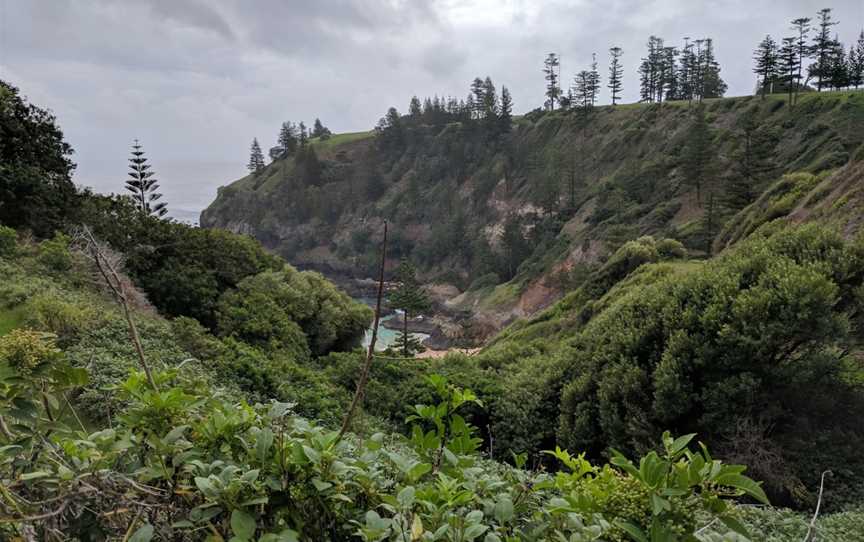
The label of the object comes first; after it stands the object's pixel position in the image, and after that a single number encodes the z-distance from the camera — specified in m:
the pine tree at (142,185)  31.25
